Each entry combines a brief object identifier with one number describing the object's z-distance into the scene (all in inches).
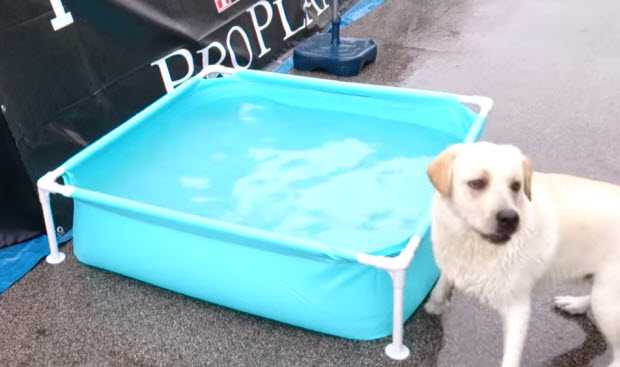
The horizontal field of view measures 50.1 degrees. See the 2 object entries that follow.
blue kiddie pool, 81.8
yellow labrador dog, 67.3
